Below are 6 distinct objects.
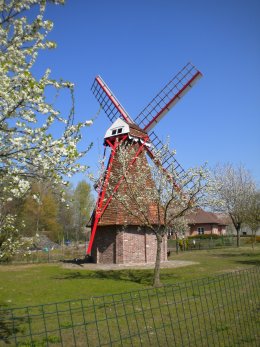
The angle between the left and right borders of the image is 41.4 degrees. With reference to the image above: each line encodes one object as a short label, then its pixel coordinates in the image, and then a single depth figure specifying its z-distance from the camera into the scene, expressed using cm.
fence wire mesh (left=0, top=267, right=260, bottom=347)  785
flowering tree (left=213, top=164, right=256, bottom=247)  4409
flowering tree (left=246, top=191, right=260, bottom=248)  3161
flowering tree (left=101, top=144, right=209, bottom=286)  1697
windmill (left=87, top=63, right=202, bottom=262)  2447
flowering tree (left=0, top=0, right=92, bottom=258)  595
